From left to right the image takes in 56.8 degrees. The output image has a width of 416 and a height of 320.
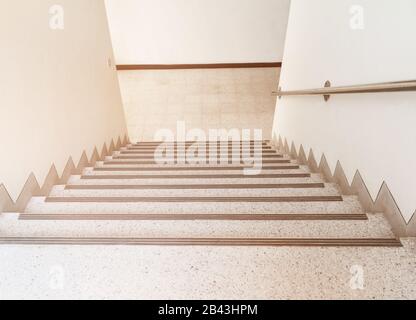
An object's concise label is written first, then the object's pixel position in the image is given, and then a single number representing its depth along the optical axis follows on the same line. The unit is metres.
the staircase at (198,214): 1.57
